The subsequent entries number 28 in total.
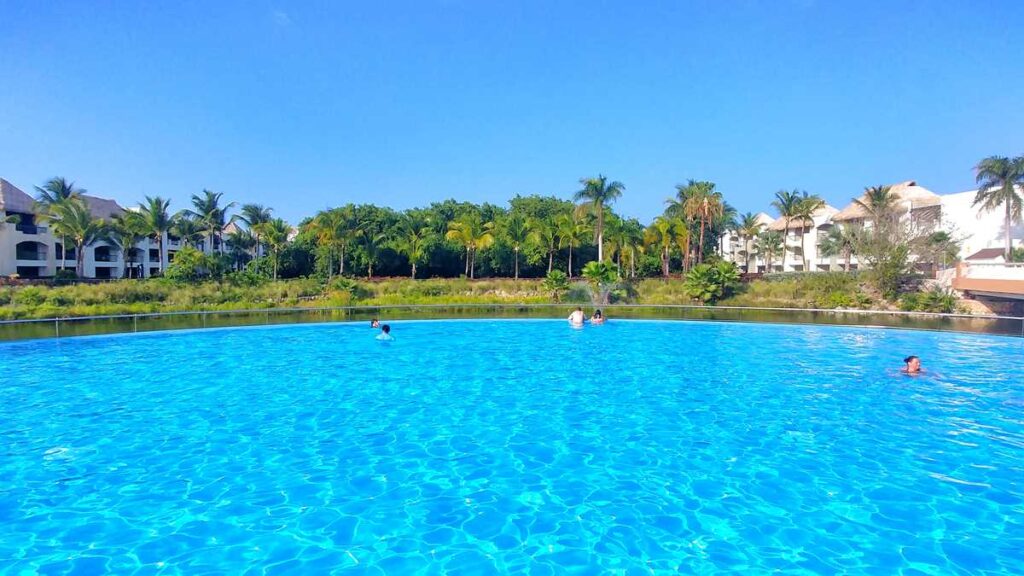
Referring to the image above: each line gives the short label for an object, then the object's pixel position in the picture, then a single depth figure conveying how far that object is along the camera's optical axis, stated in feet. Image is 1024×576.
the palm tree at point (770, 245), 188.55
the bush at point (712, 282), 103.60
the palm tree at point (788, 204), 157.69
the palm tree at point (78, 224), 128.88
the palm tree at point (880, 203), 117.60
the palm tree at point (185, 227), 141.90
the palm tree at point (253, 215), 148.77
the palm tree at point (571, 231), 135.64
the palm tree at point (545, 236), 136.26
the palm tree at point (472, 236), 135.33
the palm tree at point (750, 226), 191.31
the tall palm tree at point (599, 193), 125.80
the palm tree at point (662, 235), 141.08
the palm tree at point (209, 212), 146.30
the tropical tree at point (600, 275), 106.63
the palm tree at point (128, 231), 134.82
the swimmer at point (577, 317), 68.18
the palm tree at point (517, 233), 133.18
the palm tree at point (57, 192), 148.97
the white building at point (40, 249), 147.43
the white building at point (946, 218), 130.93
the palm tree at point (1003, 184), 113.91
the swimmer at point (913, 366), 40.96
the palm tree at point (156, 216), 134.62
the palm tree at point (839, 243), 115.65
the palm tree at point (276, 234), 134.51
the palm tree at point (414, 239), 135.95
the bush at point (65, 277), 115.54
